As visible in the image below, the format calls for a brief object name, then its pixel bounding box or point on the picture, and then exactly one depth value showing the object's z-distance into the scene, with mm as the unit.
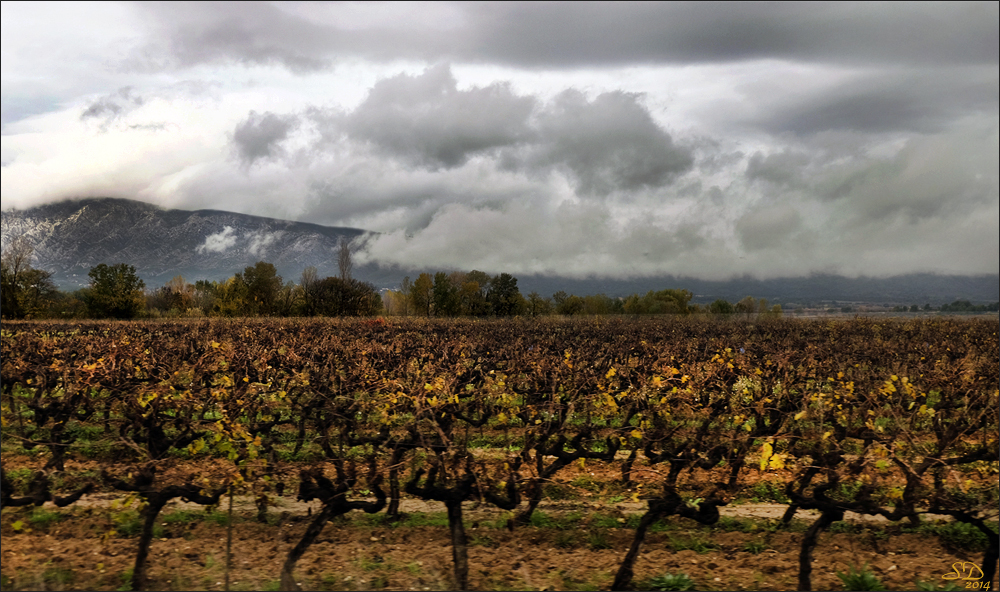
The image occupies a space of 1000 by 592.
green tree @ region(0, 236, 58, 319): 45281
